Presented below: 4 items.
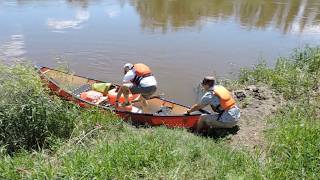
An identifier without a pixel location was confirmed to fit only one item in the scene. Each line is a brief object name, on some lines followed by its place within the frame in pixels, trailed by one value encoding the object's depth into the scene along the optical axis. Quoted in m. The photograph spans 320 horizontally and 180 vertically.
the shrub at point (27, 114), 6.68
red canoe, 8.49
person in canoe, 9.17
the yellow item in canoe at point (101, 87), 9.95
